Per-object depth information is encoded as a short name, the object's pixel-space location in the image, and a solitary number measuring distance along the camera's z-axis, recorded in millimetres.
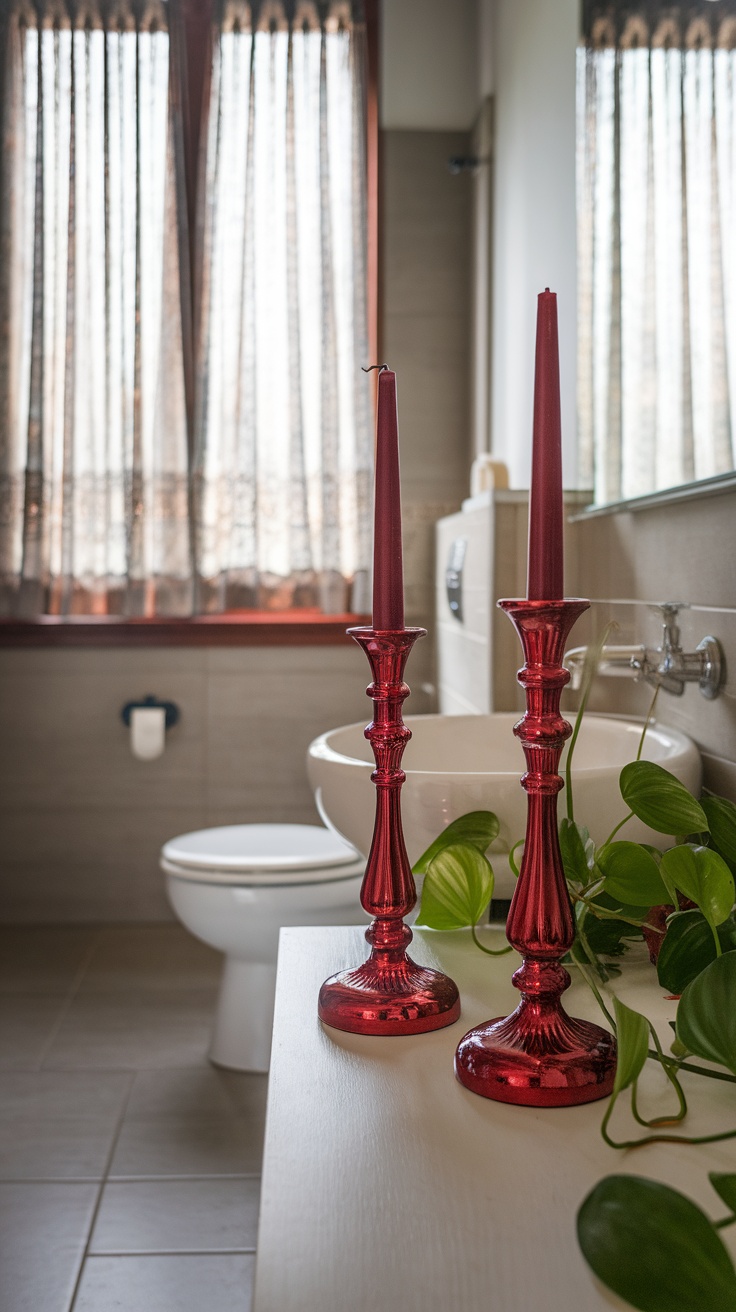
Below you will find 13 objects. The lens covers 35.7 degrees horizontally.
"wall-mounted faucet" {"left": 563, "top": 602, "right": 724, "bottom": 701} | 1133
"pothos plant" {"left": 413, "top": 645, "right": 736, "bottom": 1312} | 419
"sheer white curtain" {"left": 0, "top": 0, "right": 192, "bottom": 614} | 2945
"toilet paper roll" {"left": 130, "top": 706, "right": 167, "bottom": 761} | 2926
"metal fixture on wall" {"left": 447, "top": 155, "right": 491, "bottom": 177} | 2906
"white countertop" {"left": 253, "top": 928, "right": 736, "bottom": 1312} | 444
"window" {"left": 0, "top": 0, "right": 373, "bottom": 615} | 2951
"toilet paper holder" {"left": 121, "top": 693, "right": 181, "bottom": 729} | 3002
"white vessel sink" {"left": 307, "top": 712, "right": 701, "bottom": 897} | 957
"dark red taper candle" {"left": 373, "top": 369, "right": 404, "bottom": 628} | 706
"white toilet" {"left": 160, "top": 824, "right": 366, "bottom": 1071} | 2092
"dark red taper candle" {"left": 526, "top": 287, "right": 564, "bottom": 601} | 594
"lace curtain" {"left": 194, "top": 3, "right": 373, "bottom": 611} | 2977
